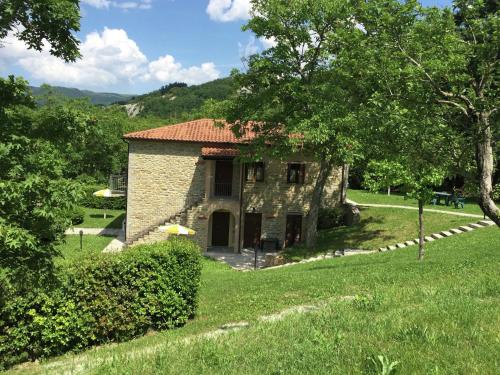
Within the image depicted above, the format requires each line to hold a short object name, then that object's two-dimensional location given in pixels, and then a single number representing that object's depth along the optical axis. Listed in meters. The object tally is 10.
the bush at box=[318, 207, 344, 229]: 26.67
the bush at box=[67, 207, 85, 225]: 30.78
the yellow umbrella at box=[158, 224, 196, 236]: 22.67
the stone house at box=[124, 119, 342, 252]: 25.53
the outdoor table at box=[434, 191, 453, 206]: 28.75
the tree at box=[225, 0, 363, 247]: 18.86
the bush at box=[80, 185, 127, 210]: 41.19
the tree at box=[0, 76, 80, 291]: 5.80
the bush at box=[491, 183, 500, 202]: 10.36
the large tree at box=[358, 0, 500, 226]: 9.79
